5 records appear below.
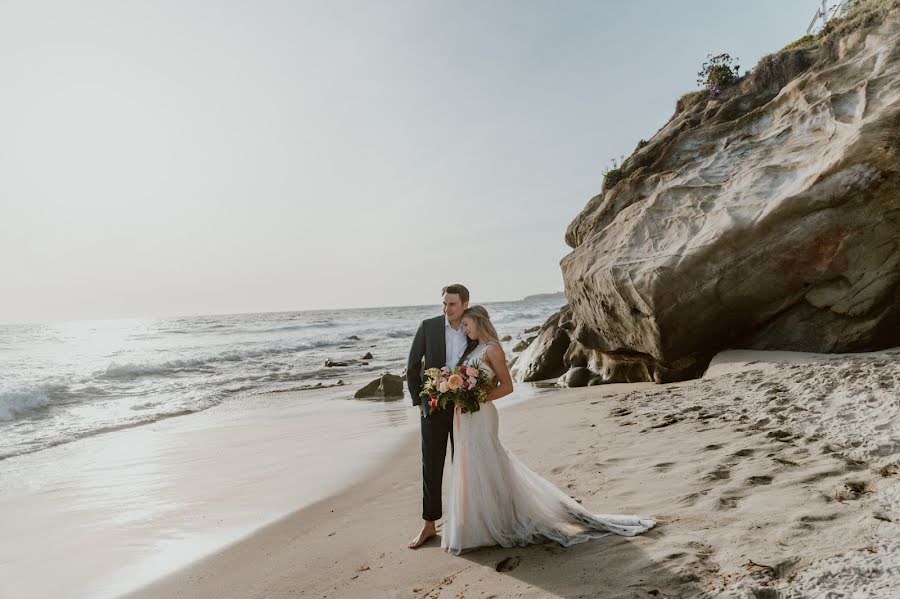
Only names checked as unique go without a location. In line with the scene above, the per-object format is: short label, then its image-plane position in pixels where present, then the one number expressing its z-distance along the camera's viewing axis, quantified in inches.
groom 184.1
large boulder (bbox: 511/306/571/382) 587.5
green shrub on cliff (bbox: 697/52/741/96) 491.8
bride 164.9
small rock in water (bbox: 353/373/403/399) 584.4
